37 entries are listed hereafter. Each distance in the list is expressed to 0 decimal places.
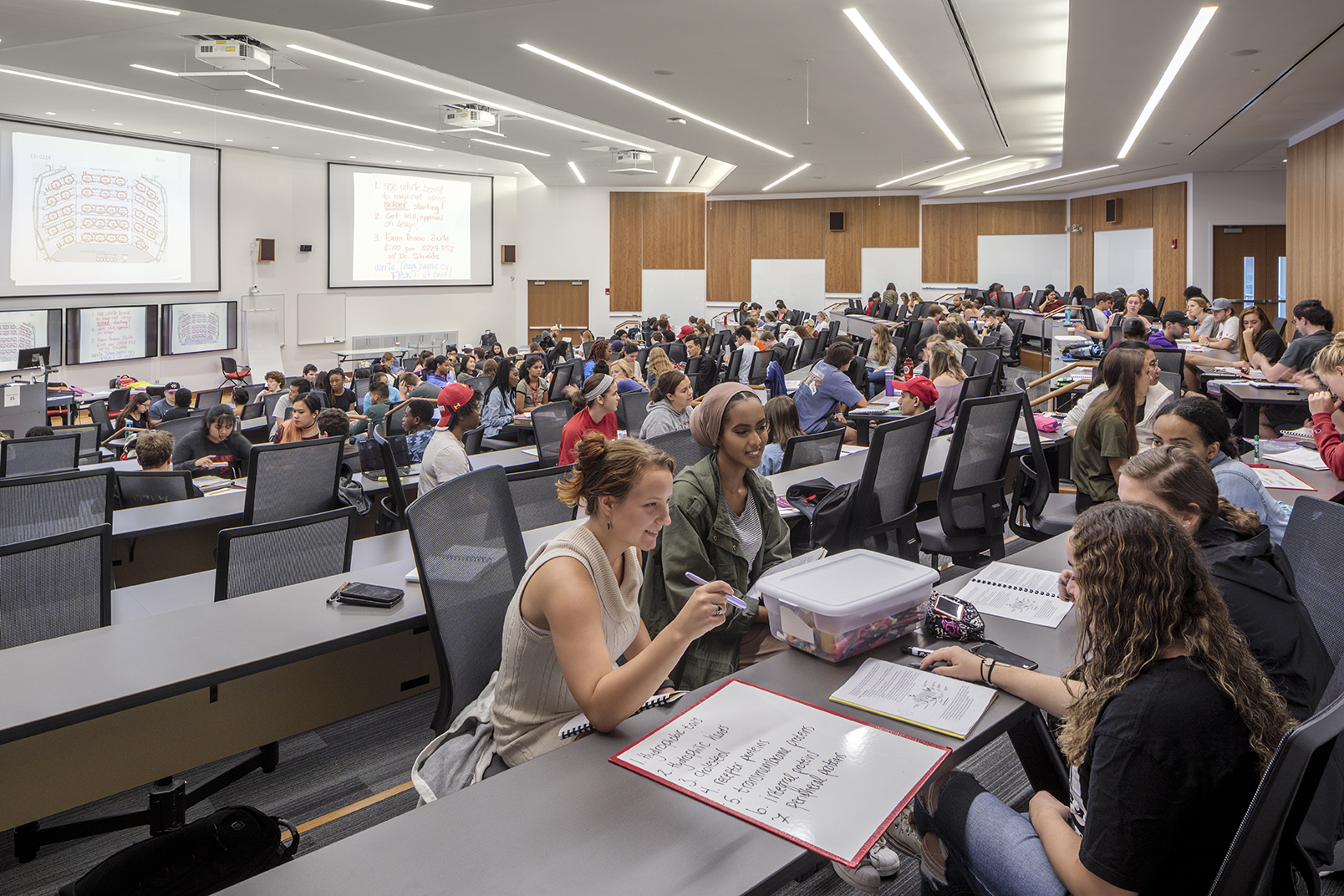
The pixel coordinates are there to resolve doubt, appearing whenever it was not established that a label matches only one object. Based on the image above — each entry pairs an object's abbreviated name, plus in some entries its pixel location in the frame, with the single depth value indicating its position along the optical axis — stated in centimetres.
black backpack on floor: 198
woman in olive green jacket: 243
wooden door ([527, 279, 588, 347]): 2175
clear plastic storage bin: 197
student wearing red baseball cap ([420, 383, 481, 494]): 456
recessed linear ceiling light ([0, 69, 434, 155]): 1077
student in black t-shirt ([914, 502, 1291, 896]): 136
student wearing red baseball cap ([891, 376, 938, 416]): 657
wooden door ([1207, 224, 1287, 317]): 1531
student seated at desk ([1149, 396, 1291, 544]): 296
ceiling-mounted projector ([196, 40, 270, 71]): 869
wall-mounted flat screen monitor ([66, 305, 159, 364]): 1430
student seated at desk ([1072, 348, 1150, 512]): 403
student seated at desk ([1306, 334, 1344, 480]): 405
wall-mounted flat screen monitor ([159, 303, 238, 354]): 1588
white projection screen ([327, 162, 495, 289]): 1836
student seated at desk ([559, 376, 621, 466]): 521
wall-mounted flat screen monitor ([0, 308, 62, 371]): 1347
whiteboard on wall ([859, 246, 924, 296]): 2139
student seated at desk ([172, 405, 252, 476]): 643
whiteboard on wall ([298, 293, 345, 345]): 1797
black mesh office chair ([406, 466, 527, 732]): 212
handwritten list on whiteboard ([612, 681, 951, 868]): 141
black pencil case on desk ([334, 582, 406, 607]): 269
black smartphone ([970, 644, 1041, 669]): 197
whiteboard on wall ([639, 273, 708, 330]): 2222
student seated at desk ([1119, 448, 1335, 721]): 190
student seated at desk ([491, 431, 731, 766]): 170
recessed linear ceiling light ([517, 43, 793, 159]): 819
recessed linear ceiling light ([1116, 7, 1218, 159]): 616
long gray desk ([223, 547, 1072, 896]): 129
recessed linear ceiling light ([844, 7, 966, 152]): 706
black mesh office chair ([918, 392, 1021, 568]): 412
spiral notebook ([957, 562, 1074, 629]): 231
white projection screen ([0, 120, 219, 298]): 1345
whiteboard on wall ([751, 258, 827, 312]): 2206
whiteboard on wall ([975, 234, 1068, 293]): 2025
